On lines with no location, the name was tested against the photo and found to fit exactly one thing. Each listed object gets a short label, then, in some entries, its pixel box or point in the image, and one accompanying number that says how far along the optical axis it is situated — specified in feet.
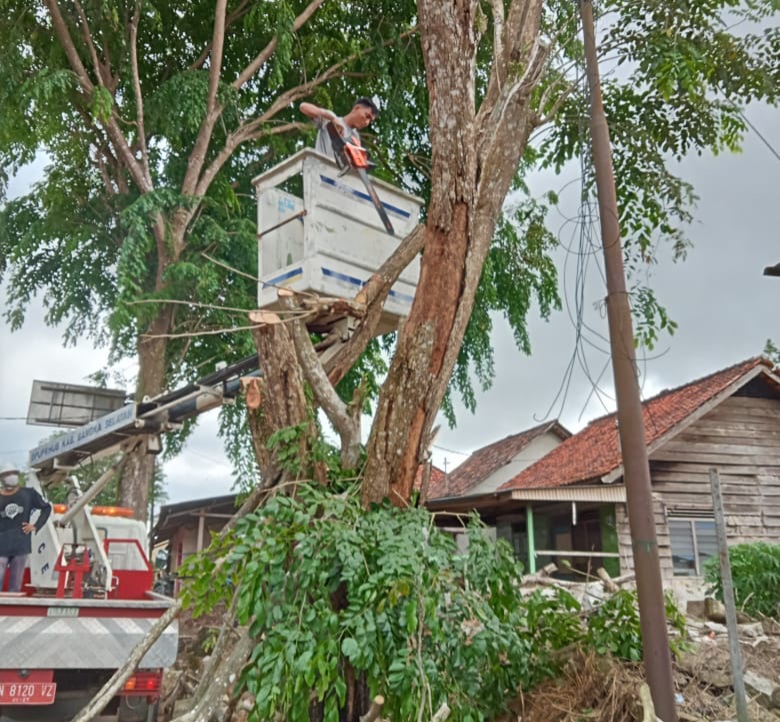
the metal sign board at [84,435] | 24.41
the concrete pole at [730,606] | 13.41
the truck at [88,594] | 19.40
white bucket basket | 18.12
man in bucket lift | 19.06
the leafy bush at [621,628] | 15.99
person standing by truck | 23.59
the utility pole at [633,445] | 13.78
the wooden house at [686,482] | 47.03
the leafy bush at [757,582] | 27.09
